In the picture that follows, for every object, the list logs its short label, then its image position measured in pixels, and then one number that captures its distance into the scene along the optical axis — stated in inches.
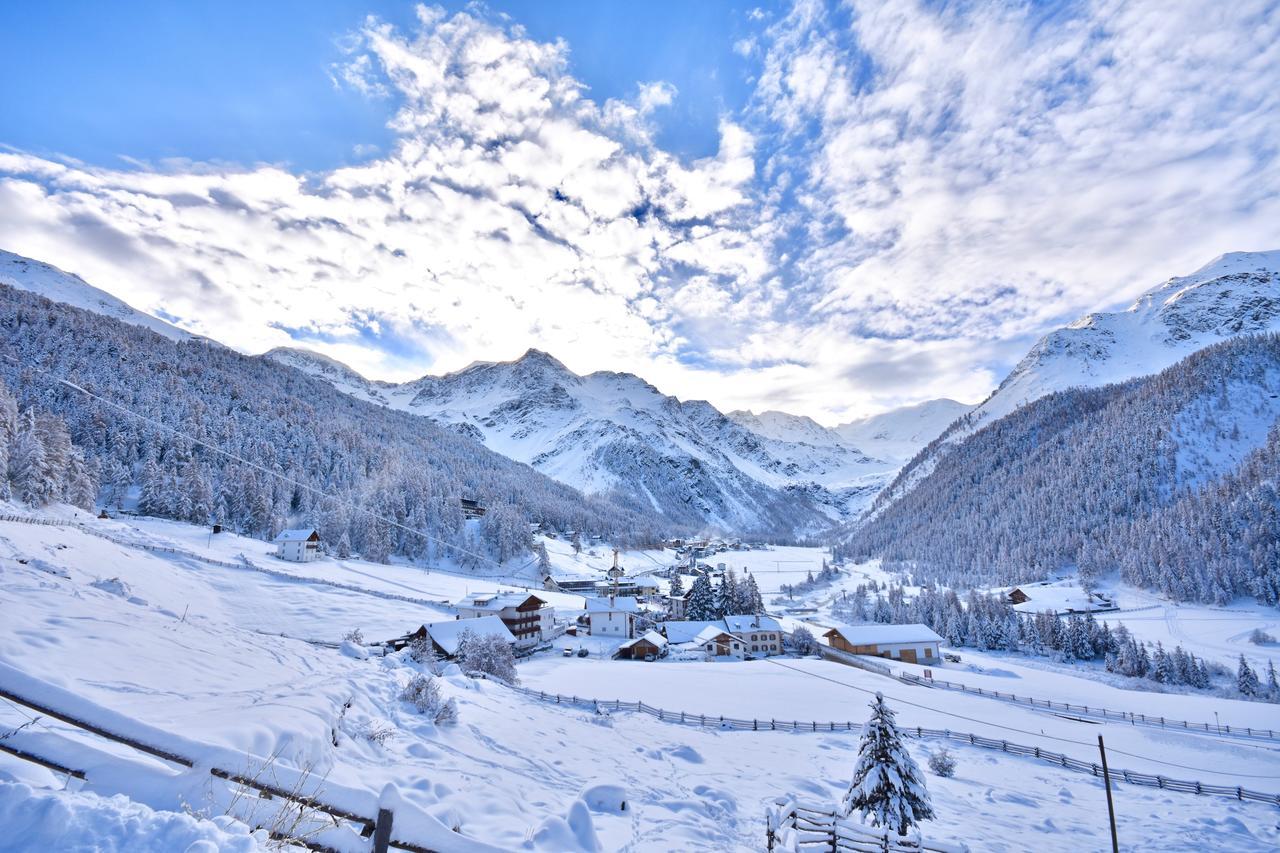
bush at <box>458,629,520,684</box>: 1254.9
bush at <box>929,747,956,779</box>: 850.8
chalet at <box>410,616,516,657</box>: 1494.8
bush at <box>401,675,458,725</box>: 616.1
